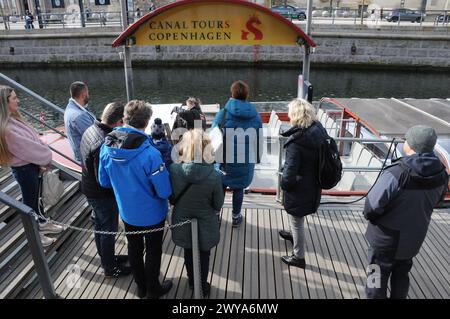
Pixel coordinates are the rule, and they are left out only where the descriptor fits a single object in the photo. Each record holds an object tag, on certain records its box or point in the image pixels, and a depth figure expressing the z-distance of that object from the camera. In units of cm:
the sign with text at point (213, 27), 556
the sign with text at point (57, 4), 3641
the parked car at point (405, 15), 3234
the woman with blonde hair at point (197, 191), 320
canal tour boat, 636
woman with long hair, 378
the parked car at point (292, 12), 3408
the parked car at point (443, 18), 2820
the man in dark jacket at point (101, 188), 357
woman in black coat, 368
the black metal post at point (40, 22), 2940
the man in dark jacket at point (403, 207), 296
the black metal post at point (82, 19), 2884
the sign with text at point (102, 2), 3066
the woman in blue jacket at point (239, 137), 441
